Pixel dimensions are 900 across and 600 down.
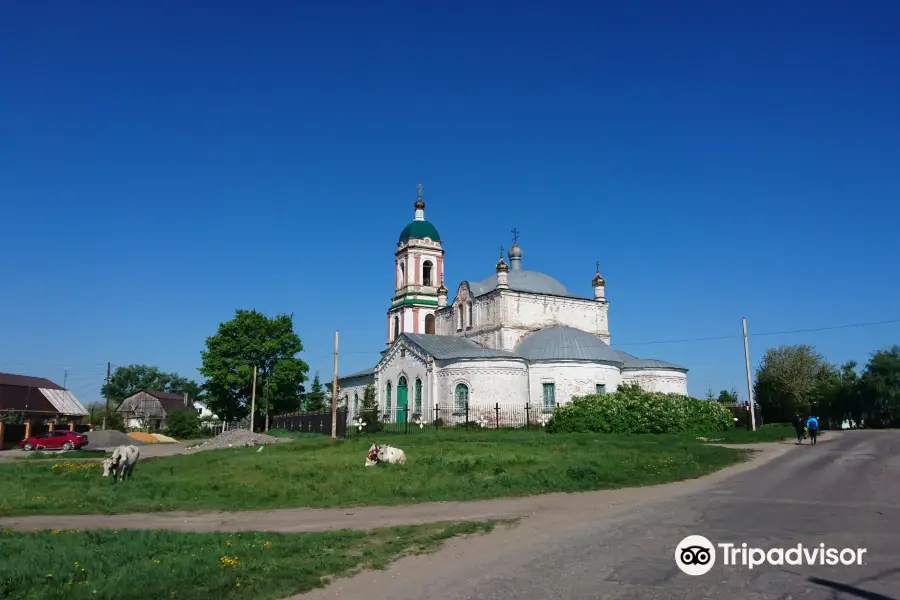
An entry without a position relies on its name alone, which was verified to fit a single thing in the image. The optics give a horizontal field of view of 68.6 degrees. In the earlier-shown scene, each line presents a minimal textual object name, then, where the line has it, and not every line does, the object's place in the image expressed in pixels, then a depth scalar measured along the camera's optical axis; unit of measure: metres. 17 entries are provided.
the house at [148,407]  80.39
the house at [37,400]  54.19
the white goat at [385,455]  20.20
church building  38.66
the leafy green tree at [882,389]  48.78
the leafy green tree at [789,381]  52.28
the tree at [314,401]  60.95
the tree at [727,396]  61.78
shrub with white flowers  34.03
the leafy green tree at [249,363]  54.69
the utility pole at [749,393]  33.72
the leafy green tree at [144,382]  114.88
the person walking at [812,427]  27.64
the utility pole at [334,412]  33.19
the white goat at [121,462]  18.86
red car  38.62
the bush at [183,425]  59.81
